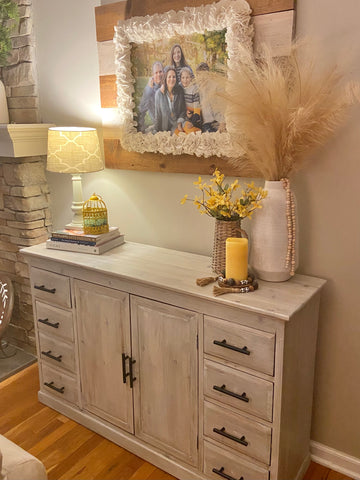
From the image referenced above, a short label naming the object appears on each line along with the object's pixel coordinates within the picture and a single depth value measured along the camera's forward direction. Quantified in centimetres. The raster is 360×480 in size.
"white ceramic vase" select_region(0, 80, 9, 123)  259
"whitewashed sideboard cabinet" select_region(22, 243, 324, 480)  164
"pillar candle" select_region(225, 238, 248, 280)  169
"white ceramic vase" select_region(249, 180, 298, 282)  171
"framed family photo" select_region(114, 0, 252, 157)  183
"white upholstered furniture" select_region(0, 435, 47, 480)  117
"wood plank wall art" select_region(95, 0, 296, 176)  172
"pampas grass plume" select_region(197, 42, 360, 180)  160
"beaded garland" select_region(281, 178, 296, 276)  170
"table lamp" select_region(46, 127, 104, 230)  220
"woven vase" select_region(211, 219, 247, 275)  180
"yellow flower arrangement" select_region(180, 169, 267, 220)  171
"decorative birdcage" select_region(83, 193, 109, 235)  219
